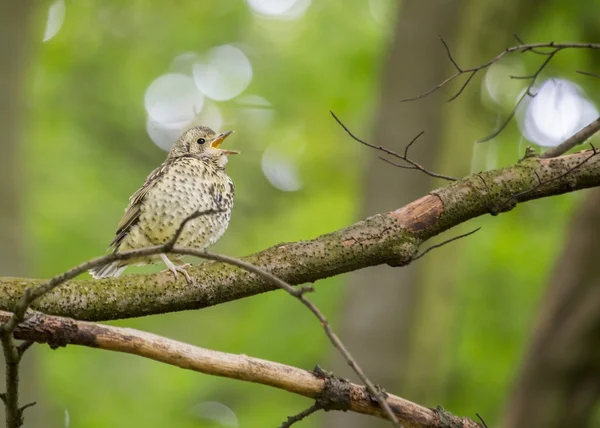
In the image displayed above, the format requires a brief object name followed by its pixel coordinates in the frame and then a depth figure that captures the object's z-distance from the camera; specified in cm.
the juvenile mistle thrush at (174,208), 960
